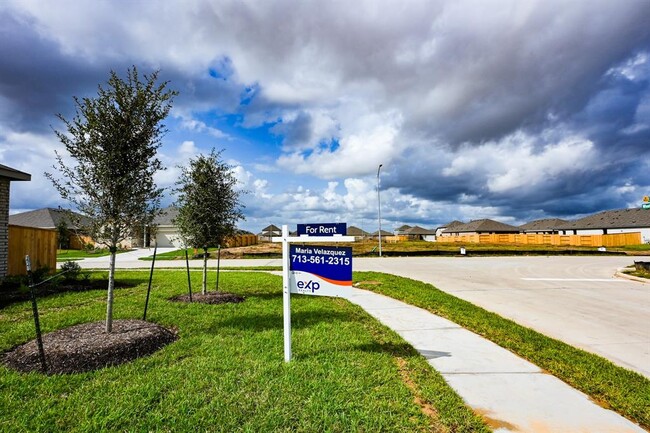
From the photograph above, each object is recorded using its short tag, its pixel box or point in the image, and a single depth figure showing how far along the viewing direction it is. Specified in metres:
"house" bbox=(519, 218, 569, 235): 83.44
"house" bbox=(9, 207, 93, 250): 41.41
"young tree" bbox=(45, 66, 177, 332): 5.93
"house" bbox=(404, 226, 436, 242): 106.24
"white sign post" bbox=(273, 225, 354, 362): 4.88
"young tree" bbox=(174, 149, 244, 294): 9.54
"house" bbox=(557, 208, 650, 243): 60.06
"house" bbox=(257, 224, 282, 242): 69.06
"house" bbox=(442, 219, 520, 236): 86.38
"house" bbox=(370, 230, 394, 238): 117.38
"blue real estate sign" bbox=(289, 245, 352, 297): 4.79
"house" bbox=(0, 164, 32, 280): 11.99
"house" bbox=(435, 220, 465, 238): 112.62
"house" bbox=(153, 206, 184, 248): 48.50
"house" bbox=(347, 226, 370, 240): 104.56
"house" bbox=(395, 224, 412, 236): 117.12
